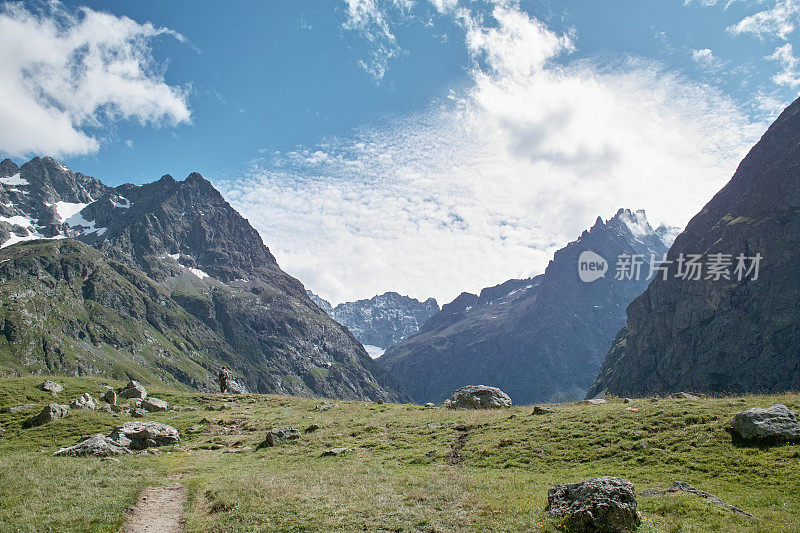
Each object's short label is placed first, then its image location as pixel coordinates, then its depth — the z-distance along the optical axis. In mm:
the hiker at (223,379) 66125
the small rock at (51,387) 44669
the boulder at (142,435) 33156
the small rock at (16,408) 38125
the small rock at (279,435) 35406
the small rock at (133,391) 50834
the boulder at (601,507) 15414
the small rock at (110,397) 45894
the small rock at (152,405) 46500
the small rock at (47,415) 36062
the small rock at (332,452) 31098
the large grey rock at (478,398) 46062
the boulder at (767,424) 22203
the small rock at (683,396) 37944
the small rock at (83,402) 41719
